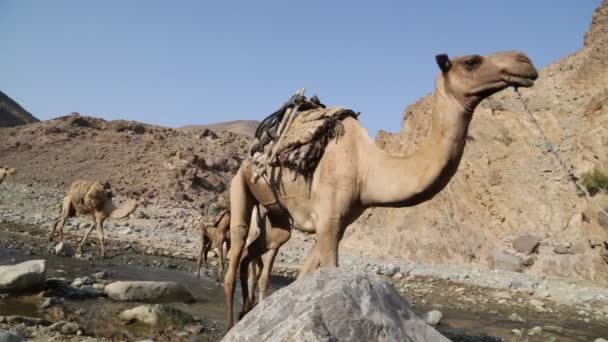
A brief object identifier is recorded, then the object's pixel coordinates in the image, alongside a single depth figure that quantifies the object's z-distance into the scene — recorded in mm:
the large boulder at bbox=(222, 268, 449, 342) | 2299
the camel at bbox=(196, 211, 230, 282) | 11320
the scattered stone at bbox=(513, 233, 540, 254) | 16422
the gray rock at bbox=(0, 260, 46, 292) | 6770
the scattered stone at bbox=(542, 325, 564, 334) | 7957
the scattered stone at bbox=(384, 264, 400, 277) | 14158
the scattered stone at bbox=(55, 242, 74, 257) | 11780
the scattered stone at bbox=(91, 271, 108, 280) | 9030
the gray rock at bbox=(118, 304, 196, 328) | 6133
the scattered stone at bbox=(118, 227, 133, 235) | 19531
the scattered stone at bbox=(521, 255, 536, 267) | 15668
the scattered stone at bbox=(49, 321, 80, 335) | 5090
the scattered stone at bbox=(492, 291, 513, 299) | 11210
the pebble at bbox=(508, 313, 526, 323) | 8766
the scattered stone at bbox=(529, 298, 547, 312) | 10031
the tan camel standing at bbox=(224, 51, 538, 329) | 3770
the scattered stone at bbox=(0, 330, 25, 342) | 3924
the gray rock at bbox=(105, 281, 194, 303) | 7562
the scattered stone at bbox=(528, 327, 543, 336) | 7557
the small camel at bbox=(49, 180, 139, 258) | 13875
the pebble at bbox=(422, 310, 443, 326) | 7879
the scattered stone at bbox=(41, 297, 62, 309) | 6309
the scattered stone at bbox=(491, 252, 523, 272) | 15703
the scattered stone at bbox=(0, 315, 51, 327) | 5113
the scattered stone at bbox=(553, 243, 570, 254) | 15673
